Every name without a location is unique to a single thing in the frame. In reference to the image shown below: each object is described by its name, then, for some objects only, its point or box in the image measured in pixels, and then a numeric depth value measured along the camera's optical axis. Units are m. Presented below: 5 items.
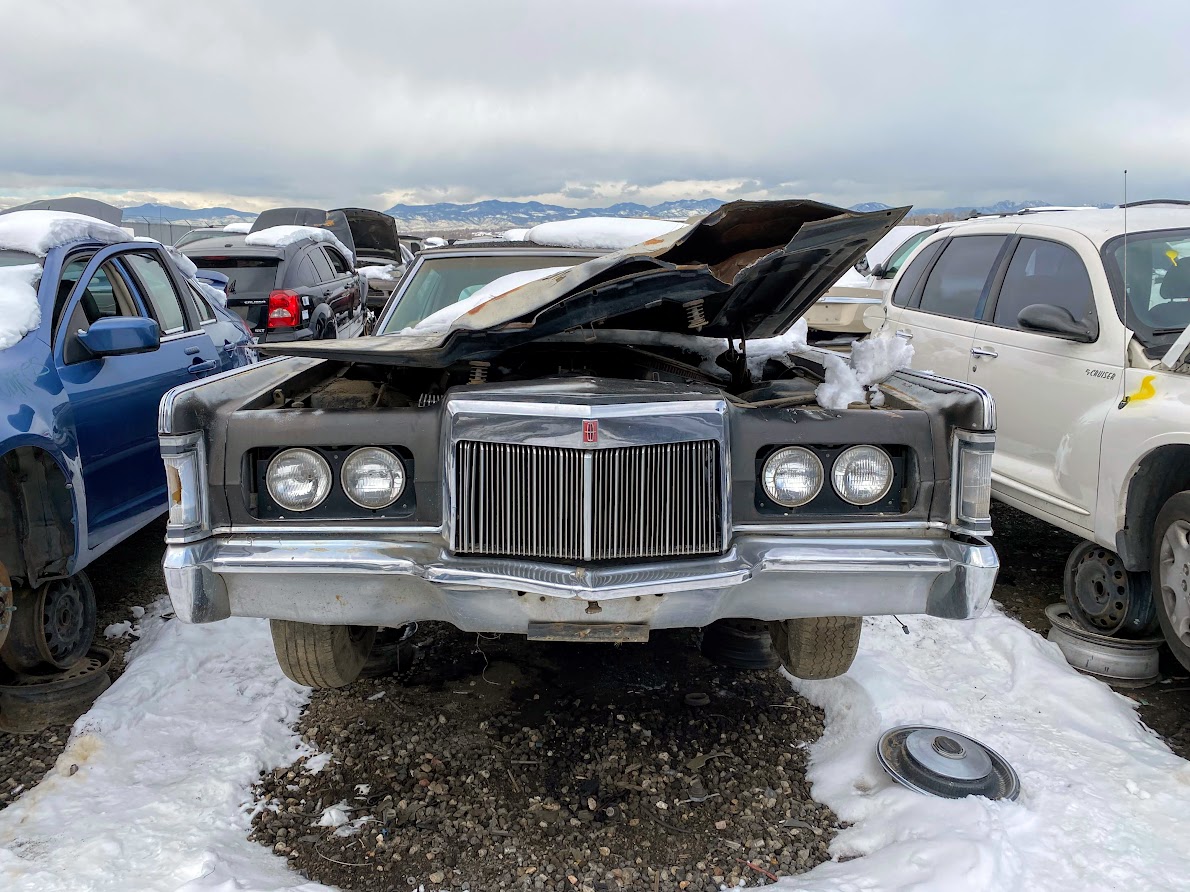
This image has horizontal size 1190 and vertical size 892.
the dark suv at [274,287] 8.94
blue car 3.31
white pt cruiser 3.62
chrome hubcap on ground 2.76
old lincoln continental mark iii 2.46
